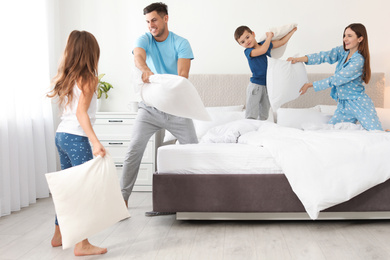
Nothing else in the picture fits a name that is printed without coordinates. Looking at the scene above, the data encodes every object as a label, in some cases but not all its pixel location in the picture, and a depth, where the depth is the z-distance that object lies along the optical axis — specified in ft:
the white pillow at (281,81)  11.85
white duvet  8.34
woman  11.09
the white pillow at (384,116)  12.71
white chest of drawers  14.05
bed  8.71
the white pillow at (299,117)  12.83
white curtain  10.87
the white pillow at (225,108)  14.39
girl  7.14
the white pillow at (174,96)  8.34
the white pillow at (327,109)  13.68
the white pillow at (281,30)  12.25
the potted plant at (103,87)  15.24
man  9.72
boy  12.11
